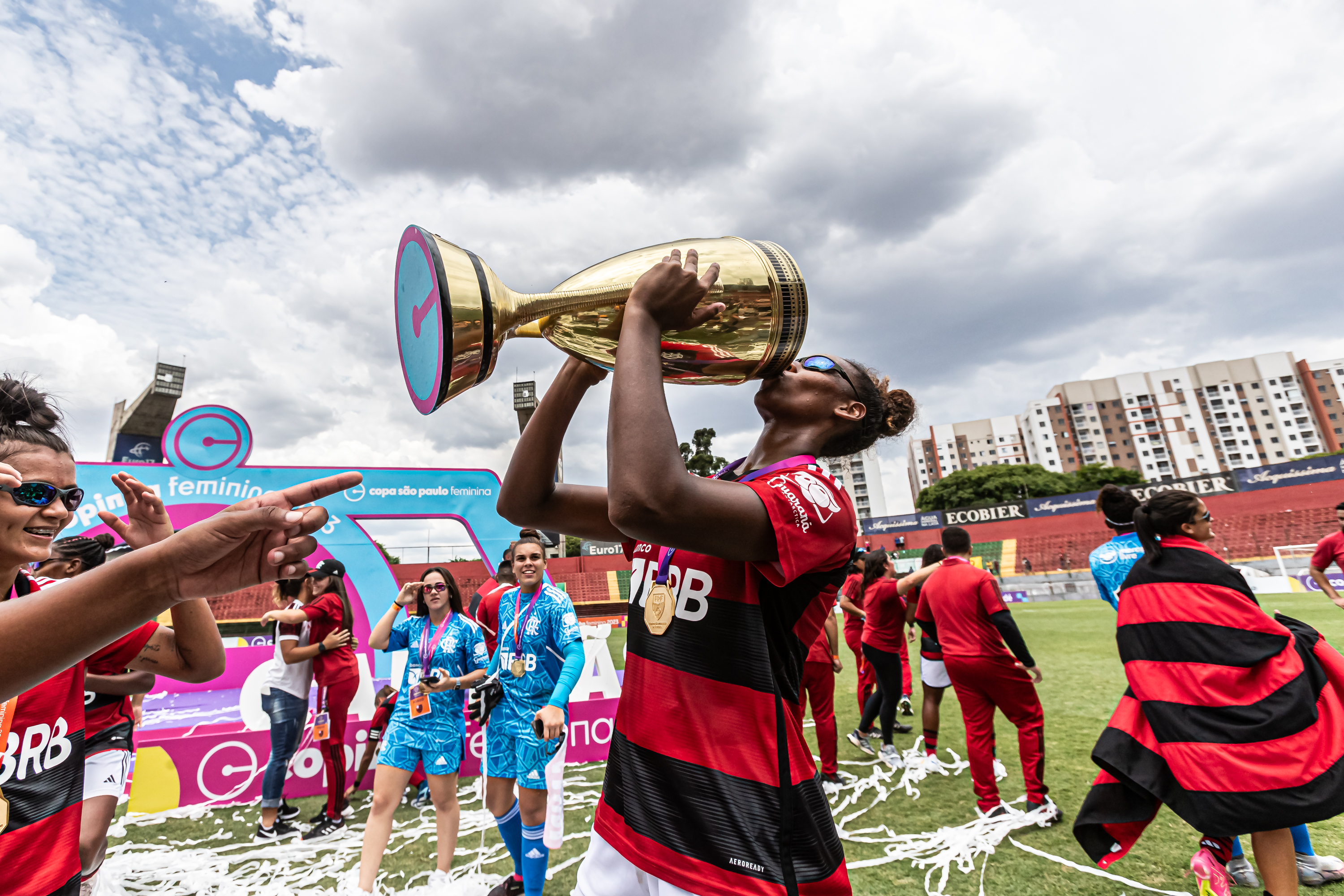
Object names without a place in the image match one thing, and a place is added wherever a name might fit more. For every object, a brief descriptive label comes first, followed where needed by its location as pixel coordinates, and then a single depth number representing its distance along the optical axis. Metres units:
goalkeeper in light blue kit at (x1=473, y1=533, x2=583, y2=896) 3.88
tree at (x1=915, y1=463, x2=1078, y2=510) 62.66
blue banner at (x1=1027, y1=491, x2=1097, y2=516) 39.28
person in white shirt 5.32
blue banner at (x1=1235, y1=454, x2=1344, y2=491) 33.47
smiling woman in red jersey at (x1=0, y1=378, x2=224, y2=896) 1.55
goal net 20.59
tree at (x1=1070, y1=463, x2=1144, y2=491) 59.50
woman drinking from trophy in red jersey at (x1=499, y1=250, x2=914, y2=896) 1.37
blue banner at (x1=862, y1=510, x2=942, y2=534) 48.66
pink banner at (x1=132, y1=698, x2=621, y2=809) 5.96
